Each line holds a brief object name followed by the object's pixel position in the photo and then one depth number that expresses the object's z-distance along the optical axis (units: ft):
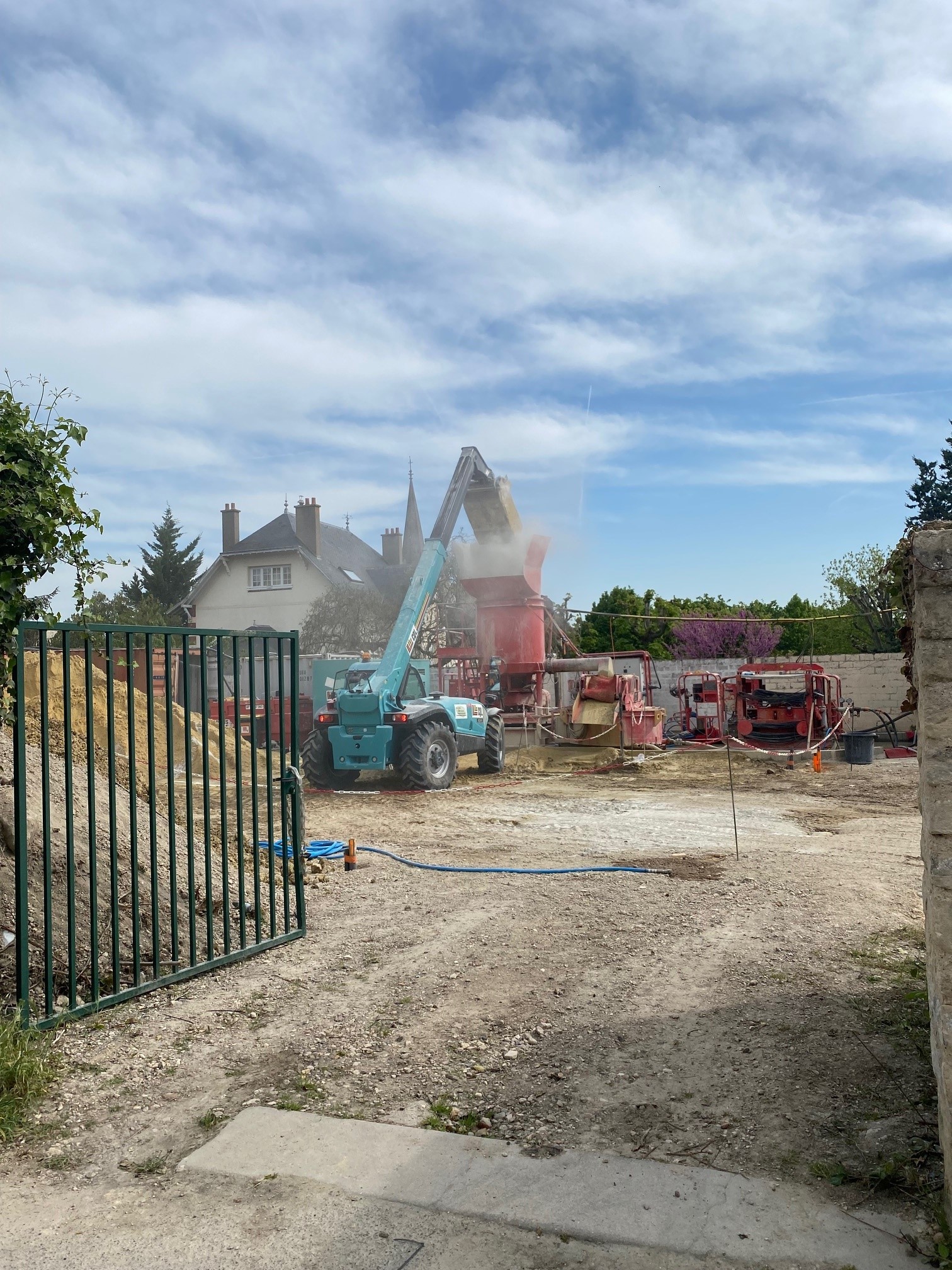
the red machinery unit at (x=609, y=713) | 65.05
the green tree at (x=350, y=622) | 127.24
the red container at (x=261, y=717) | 55.31
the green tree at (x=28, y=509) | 15.52
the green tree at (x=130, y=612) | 129.18
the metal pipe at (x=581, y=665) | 66.23
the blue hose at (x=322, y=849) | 30.32
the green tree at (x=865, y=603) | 99.66
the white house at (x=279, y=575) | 139.85
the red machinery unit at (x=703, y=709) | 71.20
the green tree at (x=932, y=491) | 96.07
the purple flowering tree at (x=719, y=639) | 134.21
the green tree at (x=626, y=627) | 127.75
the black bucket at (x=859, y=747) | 59.98
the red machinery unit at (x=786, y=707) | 68.03
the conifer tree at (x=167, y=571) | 163.94
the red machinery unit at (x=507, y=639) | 63.00
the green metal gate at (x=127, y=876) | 15.65
